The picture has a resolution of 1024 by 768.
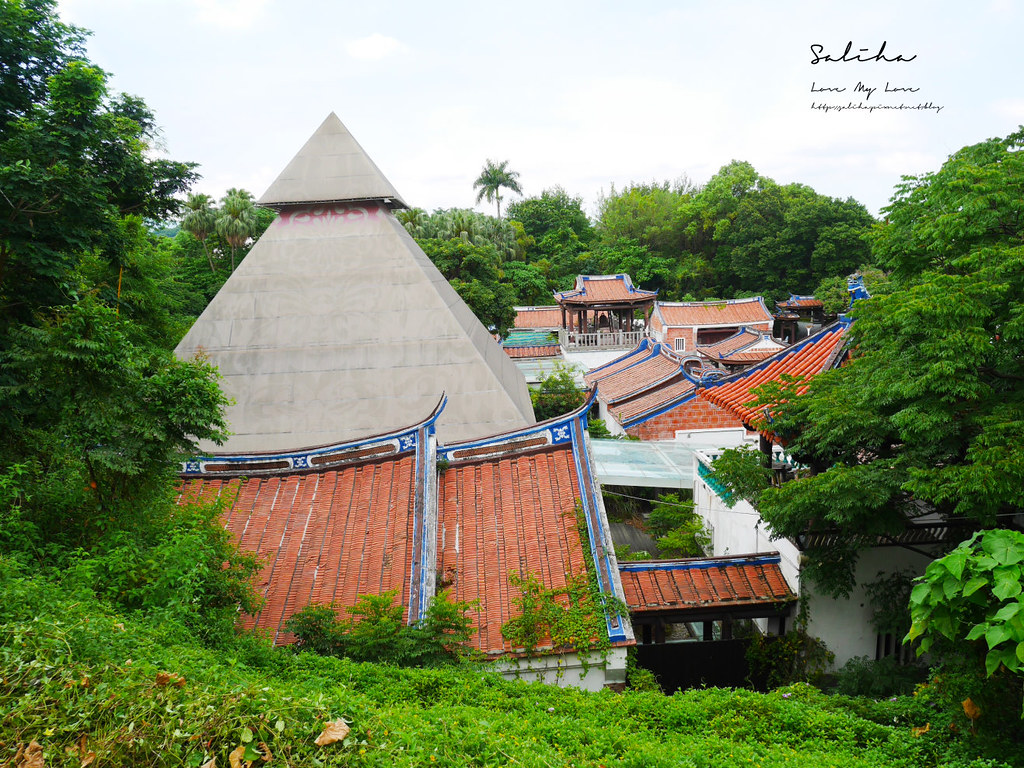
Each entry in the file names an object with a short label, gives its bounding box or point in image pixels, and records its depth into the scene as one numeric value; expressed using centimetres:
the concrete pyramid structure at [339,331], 1416
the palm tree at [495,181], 5378
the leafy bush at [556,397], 2641
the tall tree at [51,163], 808
